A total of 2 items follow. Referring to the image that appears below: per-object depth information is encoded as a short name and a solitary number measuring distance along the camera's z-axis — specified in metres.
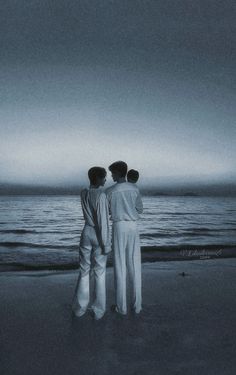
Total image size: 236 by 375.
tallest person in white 4.60
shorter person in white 4.40
